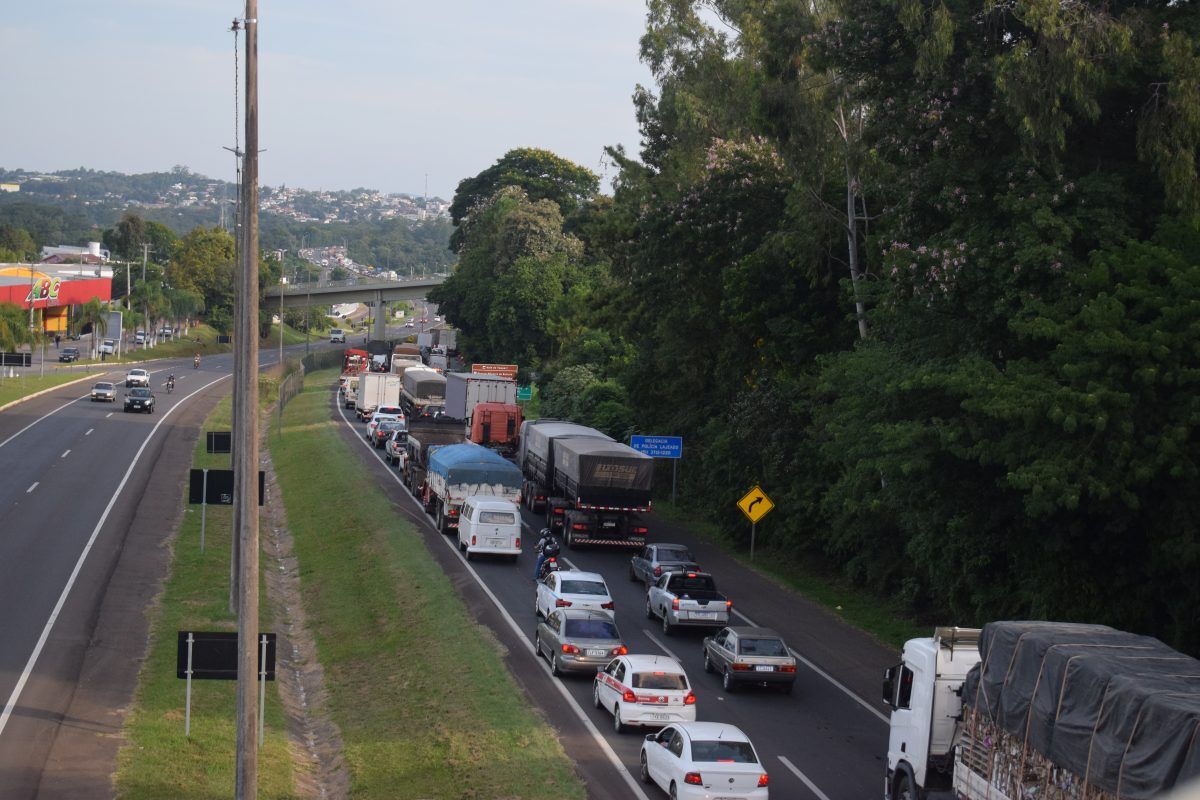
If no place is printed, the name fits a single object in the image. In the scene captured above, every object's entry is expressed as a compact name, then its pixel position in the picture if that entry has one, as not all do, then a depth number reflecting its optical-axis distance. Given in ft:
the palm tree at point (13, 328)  288.71
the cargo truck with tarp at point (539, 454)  153.17
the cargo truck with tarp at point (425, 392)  236.43
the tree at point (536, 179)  422.00
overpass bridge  468.34
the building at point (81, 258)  621.68
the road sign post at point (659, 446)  151.10
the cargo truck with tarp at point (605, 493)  134.21
